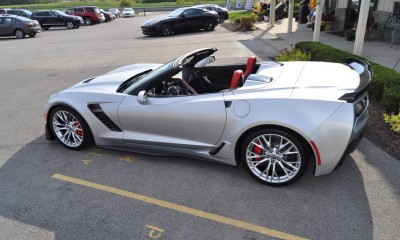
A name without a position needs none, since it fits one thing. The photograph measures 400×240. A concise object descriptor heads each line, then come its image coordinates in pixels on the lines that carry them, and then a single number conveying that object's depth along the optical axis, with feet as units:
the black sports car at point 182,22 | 60.18
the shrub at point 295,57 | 25.98
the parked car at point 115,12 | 135.23
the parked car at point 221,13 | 84.12
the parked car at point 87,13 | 98.84
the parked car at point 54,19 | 87.71
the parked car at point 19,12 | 93.04
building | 38.80
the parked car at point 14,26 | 70.03
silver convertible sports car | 10.40
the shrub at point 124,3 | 212.23
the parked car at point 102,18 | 103.07
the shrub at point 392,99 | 15.81
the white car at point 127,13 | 138.10
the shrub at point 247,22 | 61.98
